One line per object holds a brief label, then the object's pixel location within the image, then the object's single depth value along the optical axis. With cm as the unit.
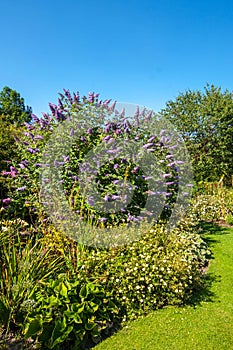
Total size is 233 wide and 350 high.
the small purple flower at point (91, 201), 420
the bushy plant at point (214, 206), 812
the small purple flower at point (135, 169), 450
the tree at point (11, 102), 2388
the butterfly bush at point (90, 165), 436
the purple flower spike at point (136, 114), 513
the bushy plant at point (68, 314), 236
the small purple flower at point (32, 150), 472
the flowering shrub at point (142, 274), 306
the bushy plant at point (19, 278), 255
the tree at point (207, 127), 1209
